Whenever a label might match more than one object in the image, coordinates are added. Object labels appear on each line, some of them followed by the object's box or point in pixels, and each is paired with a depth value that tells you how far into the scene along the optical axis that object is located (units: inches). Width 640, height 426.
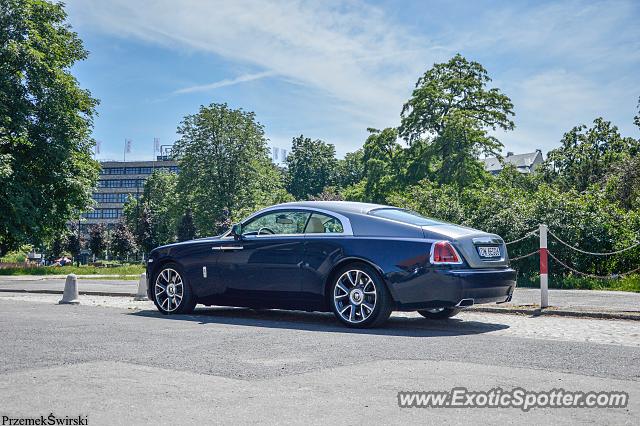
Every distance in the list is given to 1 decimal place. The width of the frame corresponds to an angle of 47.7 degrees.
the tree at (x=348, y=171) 4244.6
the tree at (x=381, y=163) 2193.7
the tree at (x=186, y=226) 3014.3
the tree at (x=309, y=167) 4224.9
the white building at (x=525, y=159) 5935.0
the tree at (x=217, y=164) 2596.0
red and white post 424.8
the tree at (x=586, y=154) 2220.7
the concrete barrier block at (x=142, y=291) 536.4
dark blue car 327.3
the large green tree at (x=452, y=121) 1925.4
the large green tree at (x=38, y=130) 1277.1
